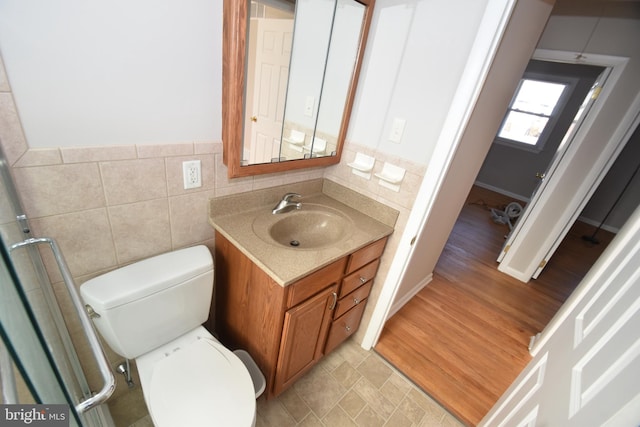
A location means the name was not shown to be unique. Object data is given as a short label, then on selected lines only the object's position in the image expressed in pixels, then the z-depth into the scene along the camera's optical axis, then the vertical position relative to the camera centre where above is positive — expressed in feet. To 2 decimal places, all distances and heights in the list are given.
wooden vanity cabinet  3.51 -3.00
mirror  3.18 +0.14
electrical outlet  3.37 -1.22
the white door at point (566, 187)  6.63 -1.10
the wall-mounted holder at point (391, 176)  4.36 -1.03
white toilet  2.82 -3.20
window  14.15 +1.21
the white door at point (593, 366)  1.57 -1.49
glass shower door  0.89 -1.23
